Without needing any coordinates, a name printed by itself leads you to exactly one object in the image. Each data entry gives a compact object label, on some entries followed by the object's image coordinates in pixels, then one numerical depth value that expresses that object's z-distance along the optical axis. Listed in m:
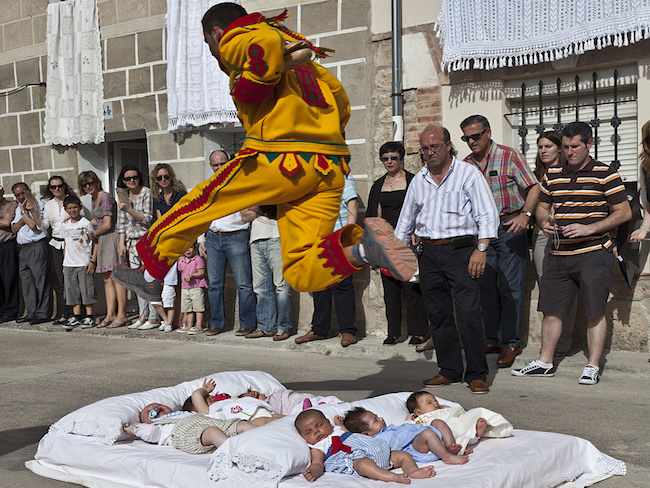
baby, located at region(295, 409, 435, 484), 3.94
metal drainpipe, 8.85
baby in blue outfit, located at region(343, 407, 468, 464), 4.21
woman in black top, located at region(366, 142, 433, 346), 8.17
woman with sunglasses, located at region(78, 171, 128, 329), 10.62
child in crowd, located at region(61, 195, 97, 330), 10.77
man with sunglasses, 7.27
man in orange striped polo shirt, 6.52
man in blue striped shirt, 6.29
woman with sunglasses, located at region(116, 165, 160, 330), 10.02
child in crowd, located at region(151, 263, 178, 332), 9.97
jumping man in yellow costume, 4.41
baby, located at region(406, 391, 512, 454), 4.36
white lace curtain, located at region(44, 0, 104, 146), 11.66
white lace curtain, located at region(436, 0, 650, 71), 7.52
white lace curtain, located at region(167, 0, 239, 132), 10.21
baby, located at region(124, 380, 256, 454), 4.46
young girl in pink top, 9.82
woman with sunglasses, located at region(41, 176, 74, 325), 11.12
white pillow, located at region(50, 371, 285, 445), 4.71
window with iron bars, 7.93
